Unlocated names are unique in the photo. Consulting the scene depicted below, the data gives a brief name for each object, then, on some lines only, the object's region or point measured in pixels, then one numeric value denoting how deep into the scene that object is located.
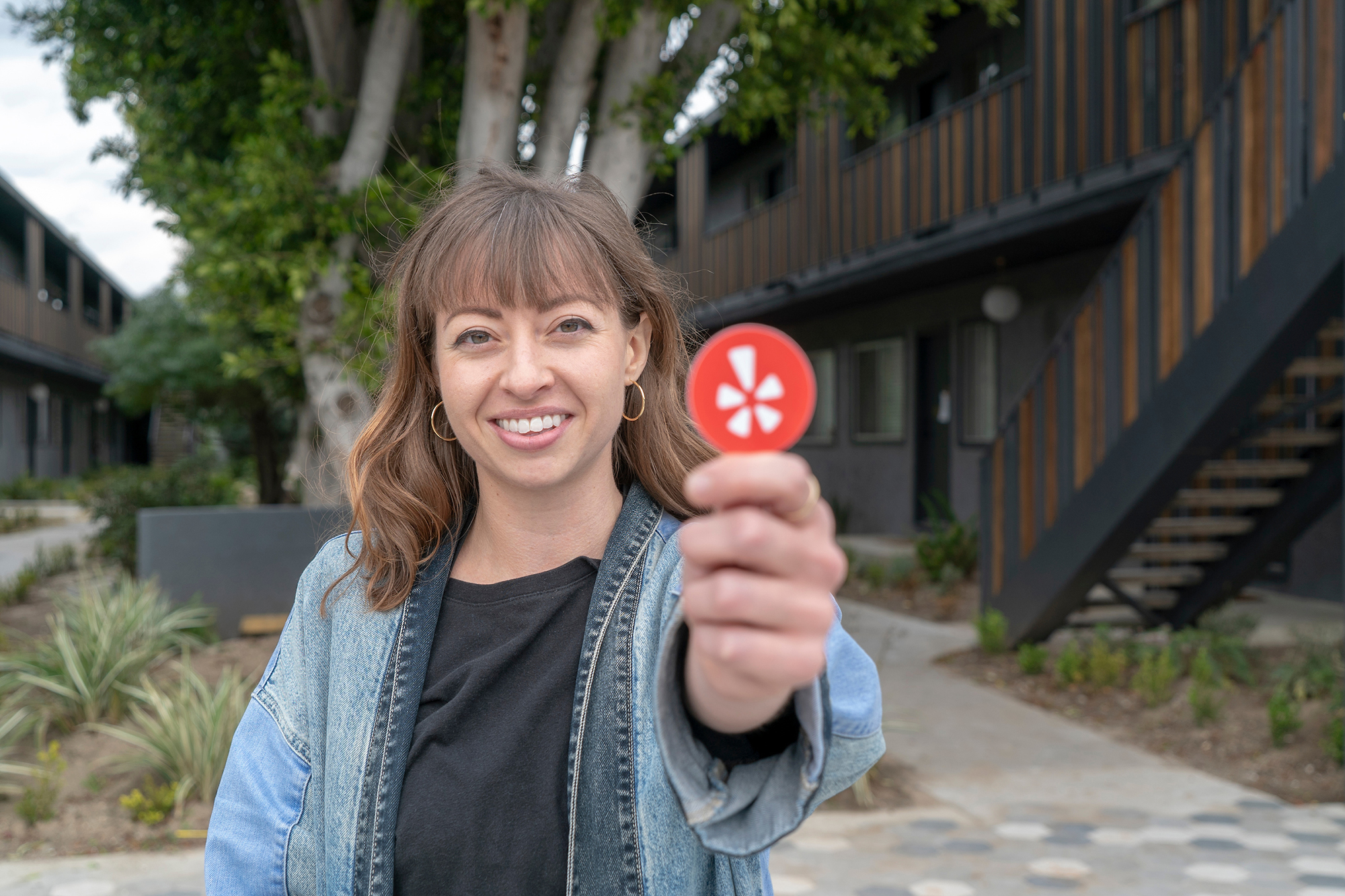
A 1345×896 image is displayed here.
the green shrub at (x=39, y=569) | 9.16
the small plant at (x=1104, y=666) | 6.10
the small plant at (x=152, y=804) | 4.09
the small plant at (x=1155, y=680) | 5.71
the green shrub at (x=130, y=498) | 9.88
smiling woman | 1.17
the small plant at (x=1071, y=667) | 6.24
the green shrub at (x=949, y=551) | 10.02
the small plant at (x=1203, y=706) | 5.29
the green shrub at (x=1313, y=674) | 5.35
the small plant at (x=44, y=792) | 4.09
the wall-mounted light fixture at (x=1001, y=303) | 10.75
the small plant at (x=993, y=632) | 7.02
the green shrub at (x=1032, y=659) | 6.51
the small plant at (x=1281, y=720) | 4.83
